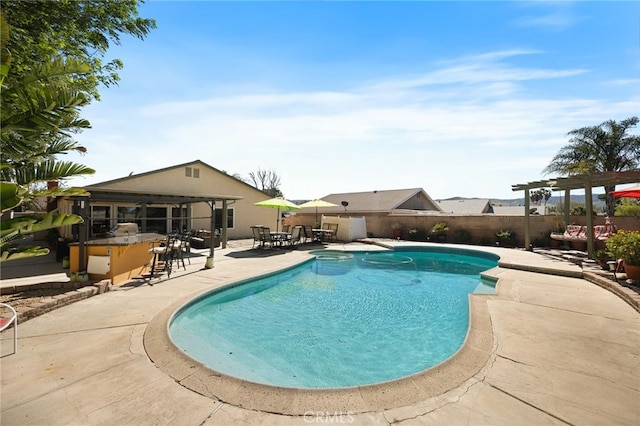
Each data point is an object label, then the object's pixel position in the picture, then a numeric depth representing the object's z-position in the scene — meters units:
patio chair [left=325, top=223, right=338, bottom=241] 17.38
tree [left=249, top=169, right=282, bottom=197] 55.28
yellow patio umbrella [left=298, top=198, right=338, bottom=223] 16.06
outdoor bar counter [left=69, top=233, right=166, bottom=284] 7.00
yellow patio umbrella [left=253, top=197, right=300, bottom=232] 14.35
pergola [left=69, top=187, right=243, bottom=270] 6.87
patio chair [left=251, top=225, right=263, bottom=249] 14.15
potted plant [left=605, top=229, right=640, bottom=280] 6.28
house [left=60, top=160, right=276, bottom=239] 13.54
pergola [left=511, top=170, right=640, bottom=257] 9.42
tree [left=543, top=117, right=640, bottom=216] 21.30
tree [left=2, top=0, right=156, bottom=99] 6.14
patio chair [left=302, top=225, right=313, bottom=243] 16.64
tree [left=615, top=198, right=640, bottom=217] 23.37
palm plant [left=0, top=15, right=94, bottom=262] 2.96
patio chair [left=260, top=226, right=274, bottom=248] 13.90
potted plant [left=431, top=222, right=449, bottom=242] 16.89
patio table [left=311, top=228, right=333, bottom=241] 16.88
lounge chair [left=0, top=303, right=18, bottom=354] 3.43
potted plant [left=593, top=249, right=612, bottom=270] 8.01
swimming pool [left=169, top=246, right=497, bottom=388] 4.28
